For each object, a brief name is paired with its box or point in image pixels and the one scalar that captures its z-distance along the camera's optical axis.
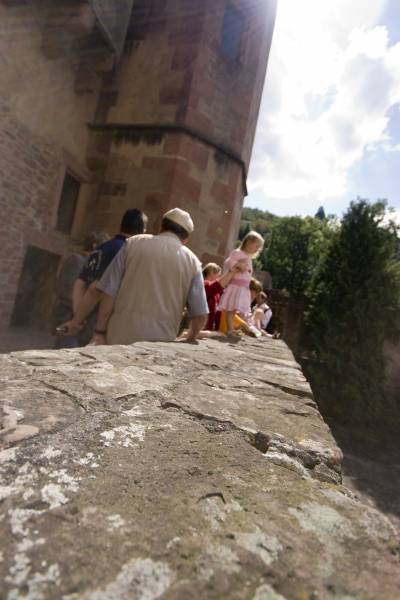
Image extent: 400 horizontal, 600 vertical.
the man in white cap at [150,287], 2.67
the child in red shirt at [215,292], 4.16
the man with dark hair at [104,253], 3.29
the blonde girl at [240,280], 4.19
